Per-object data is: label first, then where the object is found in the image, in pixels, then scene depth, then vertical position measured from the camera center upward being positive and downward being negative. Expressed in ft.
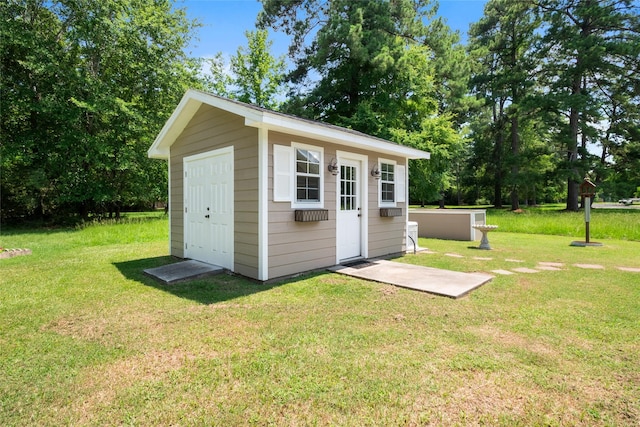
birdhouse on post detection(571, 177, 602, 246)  26.70 +0.84
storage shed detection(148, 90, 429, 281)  14.85 +0.94
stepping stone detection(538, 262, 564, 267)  18.51 -3.50
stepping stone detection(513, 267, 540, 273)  17.10 -3.56
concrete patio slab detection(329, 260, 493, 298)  13.41 -3.49
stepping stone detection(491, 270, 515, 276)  16.44 -3.57
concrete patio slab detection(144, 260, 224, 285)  15.31 -3.41
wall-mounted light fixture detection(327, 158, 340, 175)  17.39 +2.16
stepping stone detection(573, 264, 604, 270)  17.52 -3.48
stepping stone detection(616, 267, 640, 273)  16.66 -3.47
